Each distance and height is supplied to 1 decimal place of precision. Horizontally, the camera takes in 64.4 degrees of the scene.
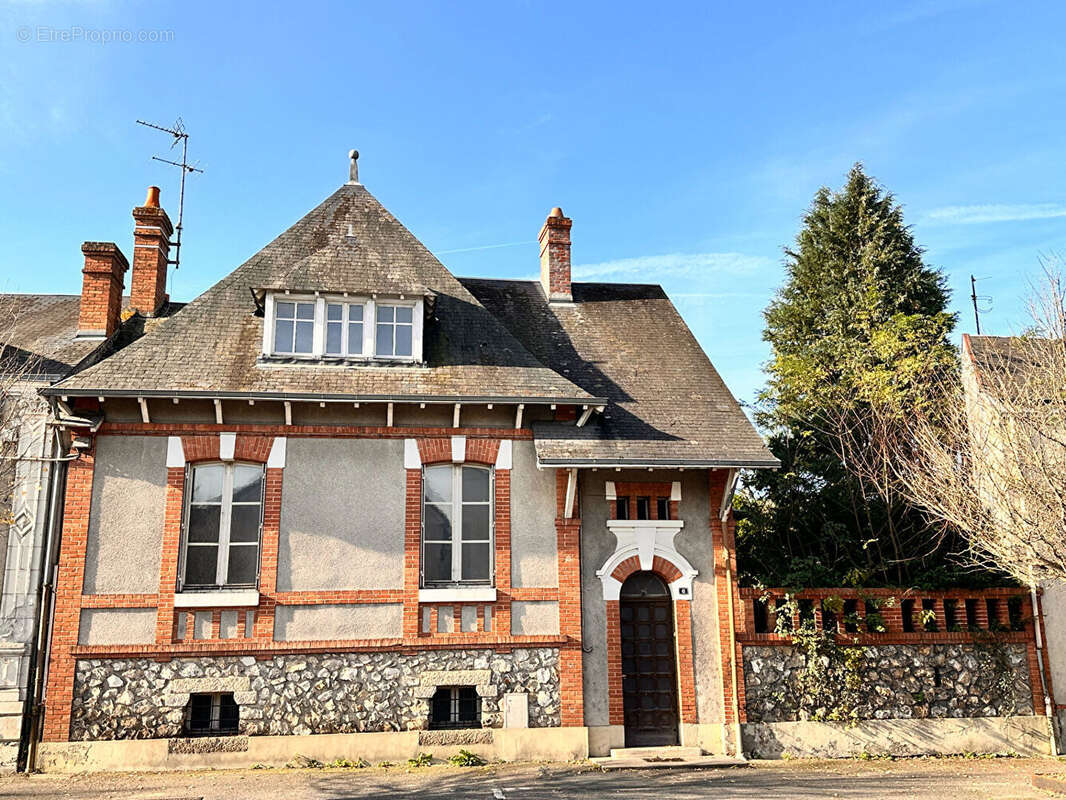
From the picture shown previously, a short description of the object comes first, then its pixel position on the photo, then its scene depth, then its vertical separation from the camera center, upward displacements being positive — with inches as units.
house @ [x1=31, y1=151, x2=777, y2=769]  450.6 +22.6
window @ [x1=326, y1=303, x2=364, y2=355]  506.3 +151.7
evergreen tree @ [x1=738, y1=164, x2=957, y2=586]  547.8 +93.4
